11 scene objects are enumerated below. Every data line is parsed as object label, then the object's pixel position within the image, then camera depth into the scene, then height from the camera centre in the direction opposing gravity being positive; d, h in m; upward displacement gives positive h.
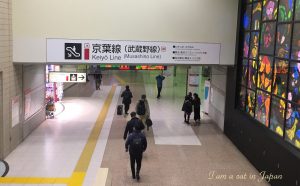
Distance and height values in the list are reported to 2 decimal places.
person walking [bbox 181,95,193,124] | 13.92 -1.85
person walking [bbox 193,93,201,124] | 14.04 -1.93
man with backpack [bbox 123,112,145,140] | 9.26 -1.67
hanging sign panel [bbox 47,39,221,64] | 11.02 +0.01
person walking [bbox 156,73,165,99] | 20.36 -1.51
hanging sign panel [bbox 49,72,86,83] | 12.87 -0.86
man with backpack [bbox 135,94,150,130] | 12.55 -1.81
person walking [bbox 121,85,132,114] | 15.26 -1.74
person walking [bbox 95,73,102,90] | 23.19 -1.69
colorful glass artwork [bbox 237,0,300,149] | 7.81 -0.22
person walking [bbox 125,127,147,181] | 8.14 -1.91
